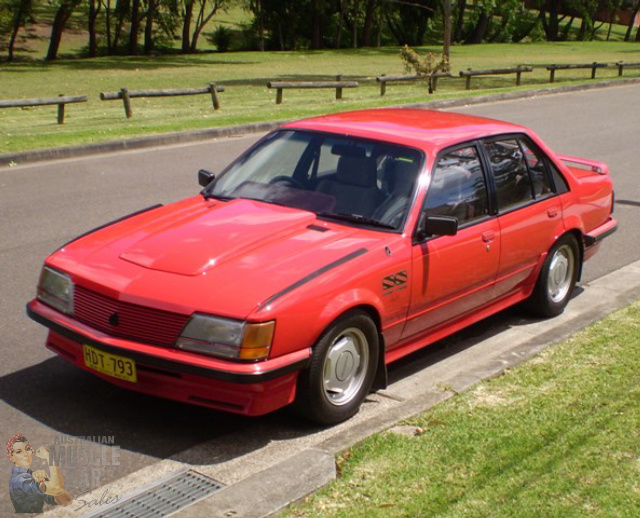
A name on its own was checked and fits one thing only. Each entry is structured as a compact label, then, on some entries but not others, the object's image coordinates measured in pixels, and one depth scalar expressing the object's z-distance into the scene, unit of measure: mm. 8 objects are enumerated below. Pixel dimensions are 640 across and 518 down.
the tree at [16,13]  55000
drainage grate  4219
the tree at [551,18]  81000
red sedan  4828
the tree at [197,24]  59466
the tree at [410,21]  70938
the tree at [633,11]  79000
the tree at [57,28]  54672
